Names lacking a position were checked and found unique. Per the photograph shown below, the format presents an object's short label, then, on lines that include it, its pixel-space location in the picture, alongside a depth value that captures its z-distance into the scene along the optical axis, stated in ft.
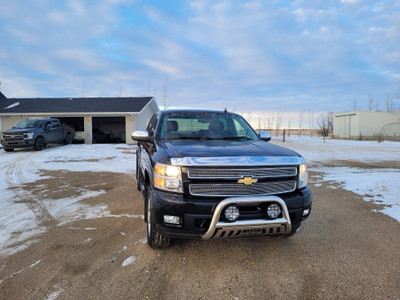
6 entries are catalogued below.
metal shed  111.55
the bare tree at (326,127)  144.21
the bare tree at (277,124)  200.97
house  67.26
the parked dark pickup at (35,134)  44.70
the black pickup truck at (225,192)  8.13
